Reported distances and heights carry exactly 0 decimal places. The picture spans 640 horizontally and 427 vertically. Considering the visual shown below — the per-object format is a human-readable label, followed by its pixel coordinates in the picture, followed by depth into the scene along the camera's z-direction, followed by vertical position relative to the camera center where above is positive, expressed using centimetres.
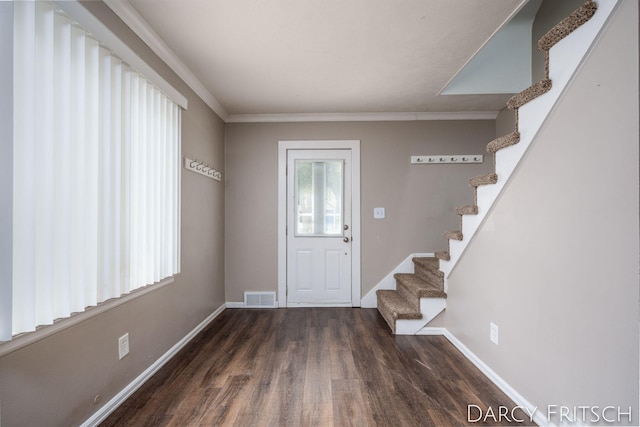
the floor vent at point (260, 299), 352 -102
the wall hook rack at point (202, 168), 252 +49
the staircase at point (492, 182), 135 +26
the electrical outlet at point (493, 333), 191 -80
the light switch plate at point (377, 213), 352 +5
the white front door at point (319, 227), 353 -12
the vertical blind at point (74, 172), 113 +23
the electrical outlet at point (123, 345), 169 -79
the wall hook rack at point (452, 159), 349 +73
